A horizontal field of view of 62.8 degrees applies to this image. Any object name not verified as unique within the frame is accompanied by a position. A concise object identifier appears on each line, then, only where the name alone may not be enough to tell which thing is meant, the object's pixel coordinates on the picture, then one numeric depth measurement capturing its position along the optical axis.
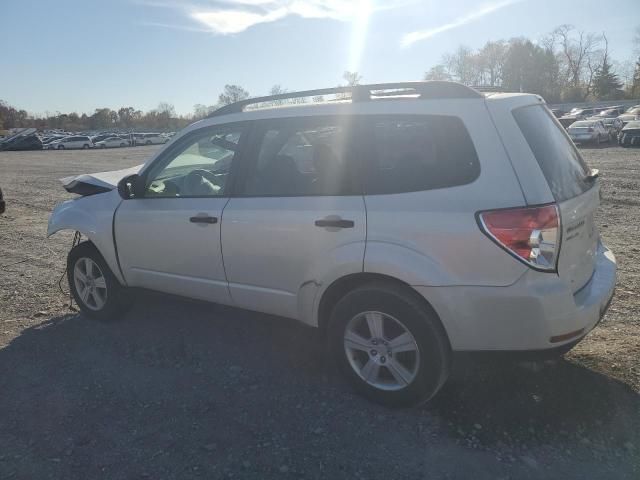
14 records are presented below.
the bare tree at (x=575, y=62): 109.06
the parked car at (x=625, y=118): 37.06
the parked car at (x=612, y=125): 31.39
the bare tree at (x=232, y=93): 106.81
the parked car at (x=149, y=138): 63.69
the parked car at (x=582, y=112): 51.60
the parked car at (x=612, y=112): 45.72
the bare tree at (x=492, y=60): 105.69
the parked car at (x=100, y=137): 58.62
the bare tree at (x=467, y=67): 110.75
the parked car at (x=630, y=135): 25.53
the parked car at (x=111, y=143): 58.12
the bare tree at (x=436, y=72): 94.29
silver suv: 2.76
